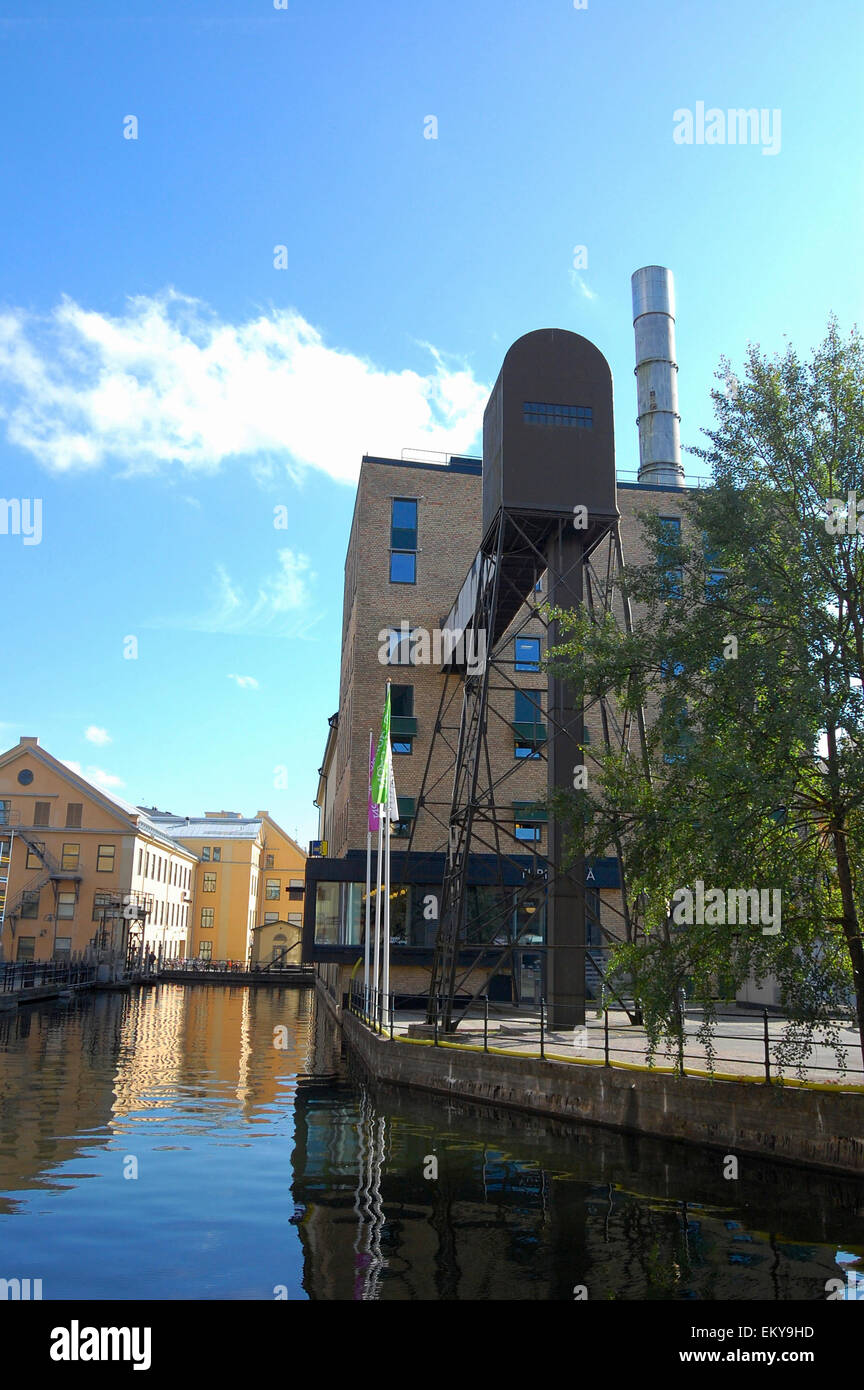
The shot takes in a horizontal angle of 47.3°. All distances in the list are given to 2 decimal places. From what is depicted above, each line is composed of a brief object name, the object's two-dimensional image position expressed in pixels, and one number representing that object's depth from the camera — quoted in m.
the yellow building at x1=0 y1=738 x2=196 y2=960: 59.47
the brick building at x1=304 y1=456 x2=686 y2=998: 36.25
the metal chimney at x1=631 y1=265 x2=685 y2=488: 46.12
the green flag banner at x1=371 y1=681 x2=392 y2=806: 23.73
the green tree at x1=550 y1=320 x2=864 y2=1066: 12.11
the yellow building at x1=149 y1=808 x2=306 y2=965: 87.12
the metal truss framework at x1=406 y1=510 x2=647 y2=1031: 21.00
